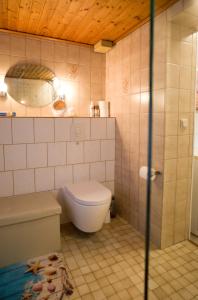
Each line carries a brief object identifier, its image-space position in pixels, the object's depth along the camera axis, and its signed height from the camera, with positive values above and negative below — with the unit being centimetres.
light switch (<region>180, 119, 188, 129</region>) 172 +9
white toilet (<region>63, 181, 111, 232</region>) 170 -61
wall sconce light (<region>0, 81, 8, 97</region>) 210 +46
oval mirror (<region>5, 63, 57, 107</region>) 214 +53
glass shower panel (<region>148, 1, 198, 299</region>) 157 -11
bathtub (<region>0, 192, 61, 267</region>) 157 -76
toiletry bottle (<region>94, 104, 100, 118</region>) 248 +27
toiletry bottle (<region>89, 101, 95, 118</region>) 246 +29
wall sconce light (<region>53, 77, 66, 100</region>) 233 +53
